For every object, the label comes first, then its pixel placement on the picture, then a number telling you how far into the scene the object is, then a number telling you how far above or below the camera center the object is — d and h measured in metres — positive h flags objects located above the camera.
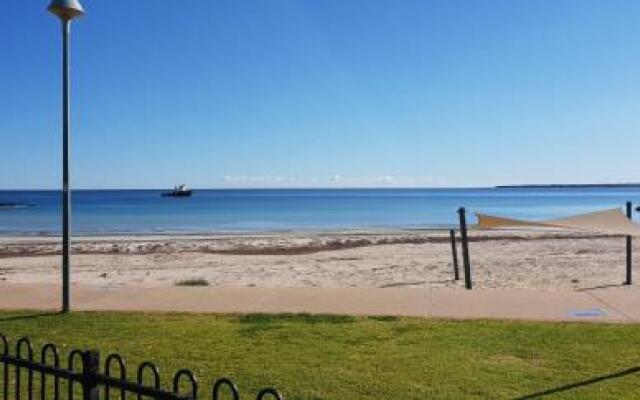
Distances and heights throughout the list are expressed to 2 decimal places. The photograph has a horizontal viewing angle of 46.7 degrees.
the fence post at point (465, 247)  13.59 -1.05
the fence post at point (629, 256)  12.38 -1.20
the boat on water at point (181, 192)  153.88 +0.55
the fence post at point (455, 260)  16.27 -1.50
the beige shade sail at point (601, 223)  8.41 -0.37
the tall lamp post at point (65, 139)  9.43 +0.73
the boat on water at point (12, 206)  93.43 -1.37
